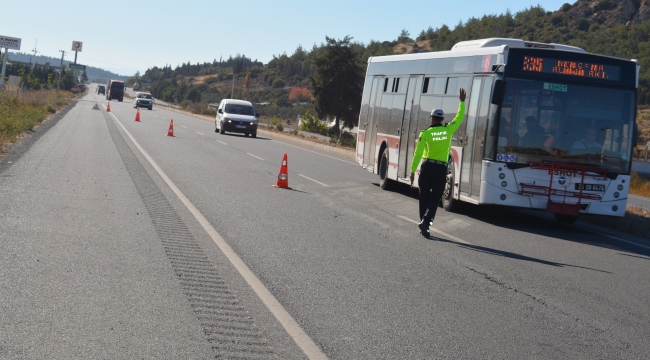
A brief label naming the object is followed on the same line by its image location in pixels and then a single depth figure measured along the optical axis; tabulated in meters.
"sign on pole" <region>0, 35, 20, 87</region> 92.54
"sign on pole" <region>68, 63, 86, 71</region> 170.44
